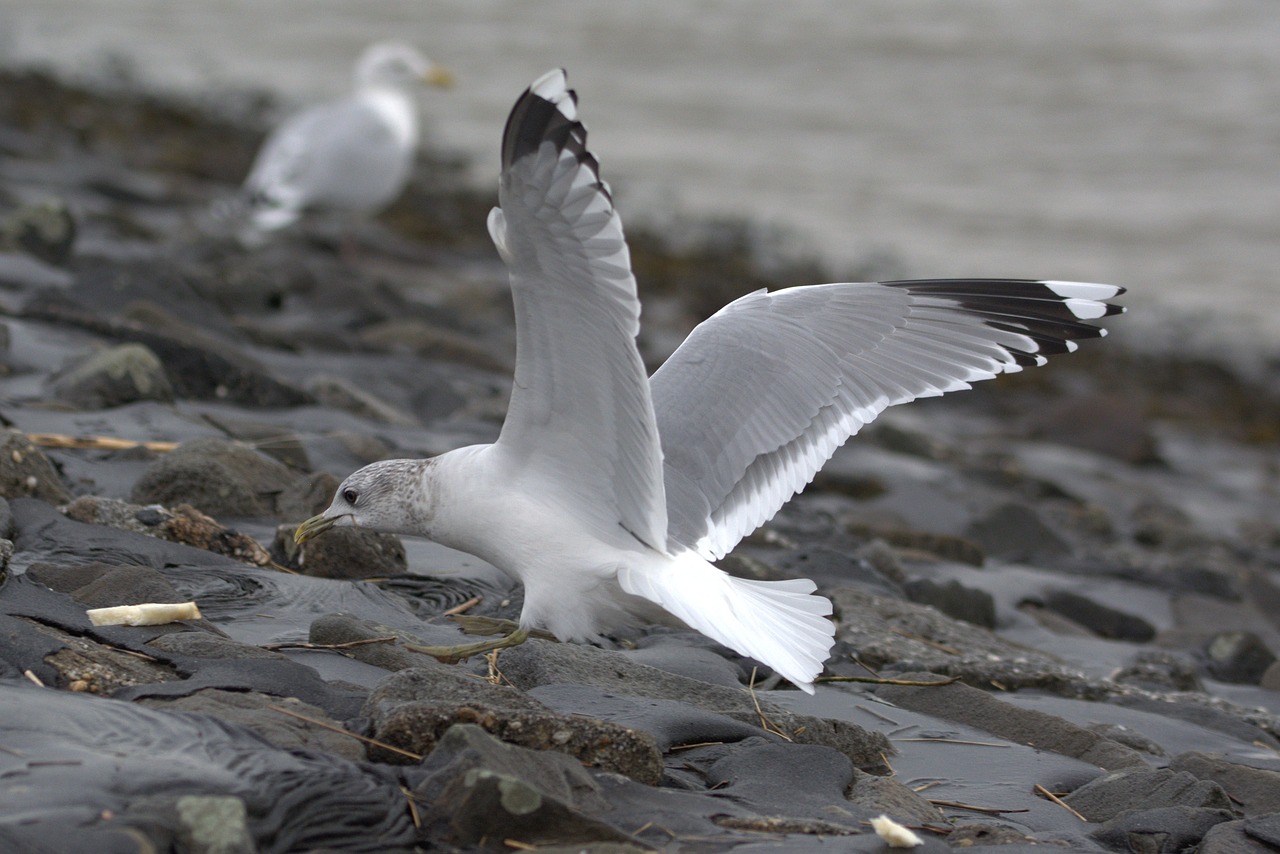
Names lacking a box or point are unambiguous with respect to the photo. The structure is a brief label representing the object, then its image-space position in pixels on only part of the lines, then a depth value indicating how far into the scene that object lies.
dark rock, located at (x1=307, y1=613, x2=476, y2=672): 6.29
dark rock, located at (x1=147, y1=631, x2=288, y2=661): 5.72
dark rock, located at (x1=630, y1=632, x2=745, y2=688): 7.07
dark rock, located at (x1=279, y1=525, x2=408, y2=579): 7.59
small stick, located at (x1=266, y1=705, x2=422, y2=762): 5.02
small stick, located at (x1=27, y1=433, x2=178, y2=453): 8.58
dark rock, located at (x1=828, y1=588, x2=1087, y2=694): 7.82
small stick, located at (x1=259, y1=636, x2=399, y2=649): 6.31
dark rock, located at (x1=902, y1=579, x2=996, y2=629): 9.41
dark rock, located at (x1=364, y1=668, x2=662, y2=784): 5.05
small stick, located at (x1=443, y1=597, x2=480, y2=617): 7.66
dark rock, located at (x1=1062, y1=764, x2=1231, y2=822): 5.89
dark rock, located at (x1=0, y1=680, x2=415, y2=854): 4.13
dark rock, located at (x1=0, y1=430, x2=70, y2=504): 7.28
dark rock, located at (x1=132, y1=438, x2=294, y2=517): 7.90
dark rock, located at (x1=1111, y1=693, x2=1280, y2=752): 7.64
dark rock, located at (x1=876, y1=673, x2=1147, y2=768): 6.72
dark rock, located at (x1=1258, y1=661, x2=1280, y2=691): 9.14
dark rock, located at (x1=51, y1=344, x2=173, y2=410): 9.66
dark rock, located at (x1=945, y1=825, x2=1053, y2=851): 5.40
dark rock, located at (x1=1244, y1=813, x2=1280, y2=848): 5.44
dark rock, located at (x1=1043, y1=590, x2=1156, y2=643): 10.26
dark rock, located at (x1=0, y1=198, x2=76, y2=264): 14.24
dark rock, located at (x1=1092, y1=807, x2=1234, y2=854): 5.56
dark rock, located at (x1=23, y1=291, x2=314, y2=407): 10.57
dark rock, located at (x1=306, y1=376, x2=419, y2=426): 11.12
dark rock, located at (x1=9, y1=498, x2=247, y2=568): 6.82
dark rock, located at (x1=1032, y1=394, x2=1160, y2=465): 17.67
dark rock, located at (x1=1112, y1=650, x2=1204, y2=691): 8.65
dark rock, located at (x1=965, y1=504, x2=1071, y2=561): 12.14
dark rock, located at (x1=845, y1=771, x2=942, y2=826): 5.50
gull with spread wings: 5.62
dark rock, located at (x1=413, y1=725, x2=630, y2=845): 4.49
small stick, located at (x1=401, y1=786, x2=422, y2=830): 4.57
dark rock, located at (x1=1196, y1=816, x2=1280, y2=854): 5.40
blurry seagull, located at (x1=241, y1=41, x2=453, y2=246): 20.64
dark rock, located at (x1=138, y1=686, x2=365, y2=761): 4.96
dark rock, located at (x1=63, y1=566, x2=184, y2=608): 6.27
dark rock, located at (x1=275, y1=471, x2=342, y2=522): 8.31
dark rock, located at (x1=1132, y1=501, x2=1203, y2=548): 14.06
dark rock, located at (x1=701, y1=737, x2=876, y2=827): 5.37
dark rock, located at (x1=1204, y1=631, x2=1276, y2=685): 9.41
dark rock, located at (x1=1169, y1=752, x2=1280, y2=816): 6.33
